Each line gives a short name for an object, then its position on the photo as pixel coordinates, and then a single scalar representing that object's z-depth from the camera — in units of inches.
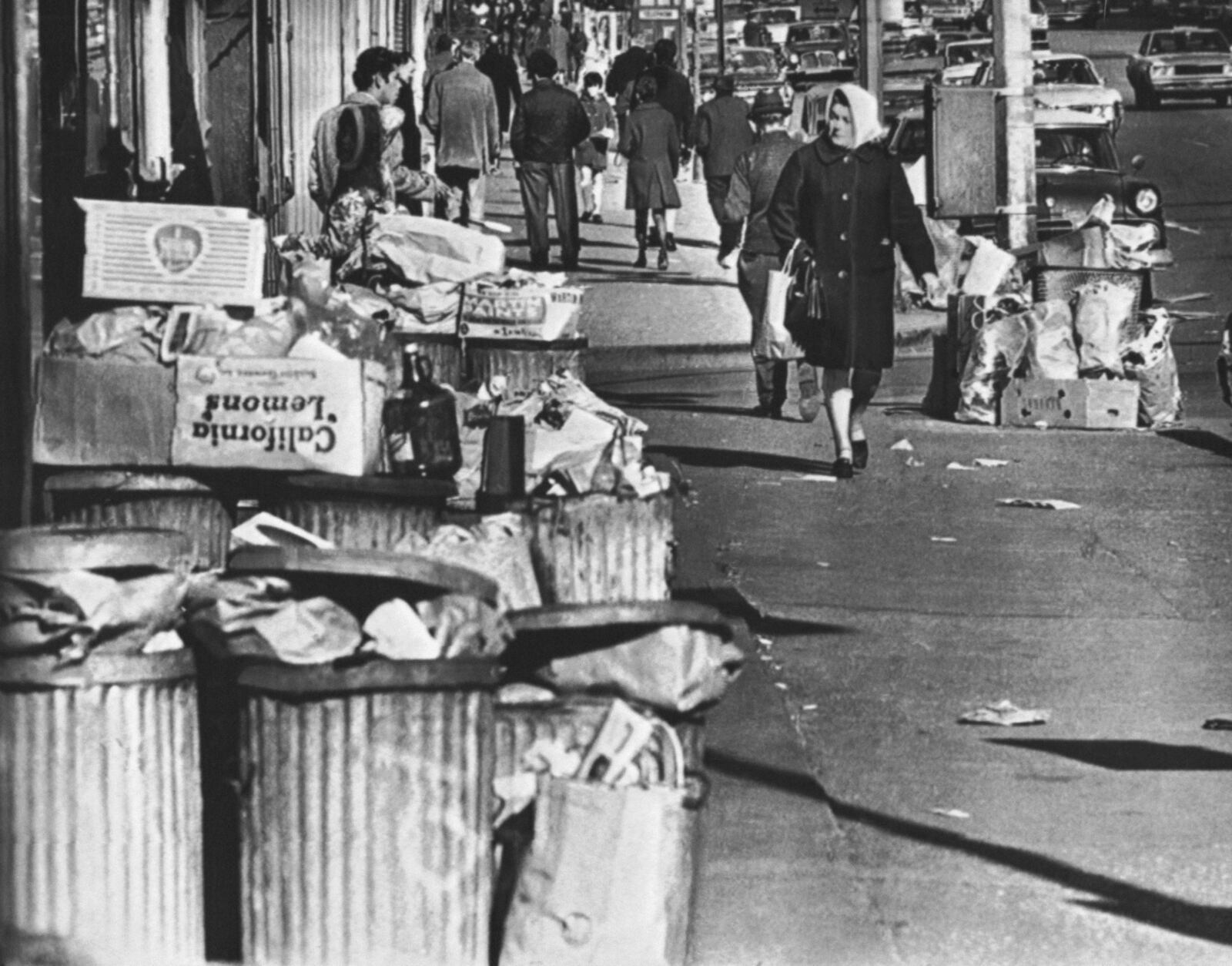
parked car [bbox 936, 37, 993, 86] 1812.3
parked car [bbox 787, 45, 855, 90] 1830.7
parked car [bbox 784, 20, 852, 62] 2273.6
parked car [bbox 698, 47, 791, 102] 1845.5
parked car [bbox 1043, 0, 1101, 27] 2881.4
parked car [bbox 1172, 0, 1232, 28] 2625.5
